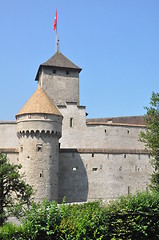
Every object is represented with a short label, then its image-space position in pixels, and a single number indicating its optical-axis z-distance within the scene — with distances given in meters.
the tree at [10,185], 22.02
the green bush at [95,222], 14.26
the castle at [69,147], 28.19
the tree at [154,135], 30.45
